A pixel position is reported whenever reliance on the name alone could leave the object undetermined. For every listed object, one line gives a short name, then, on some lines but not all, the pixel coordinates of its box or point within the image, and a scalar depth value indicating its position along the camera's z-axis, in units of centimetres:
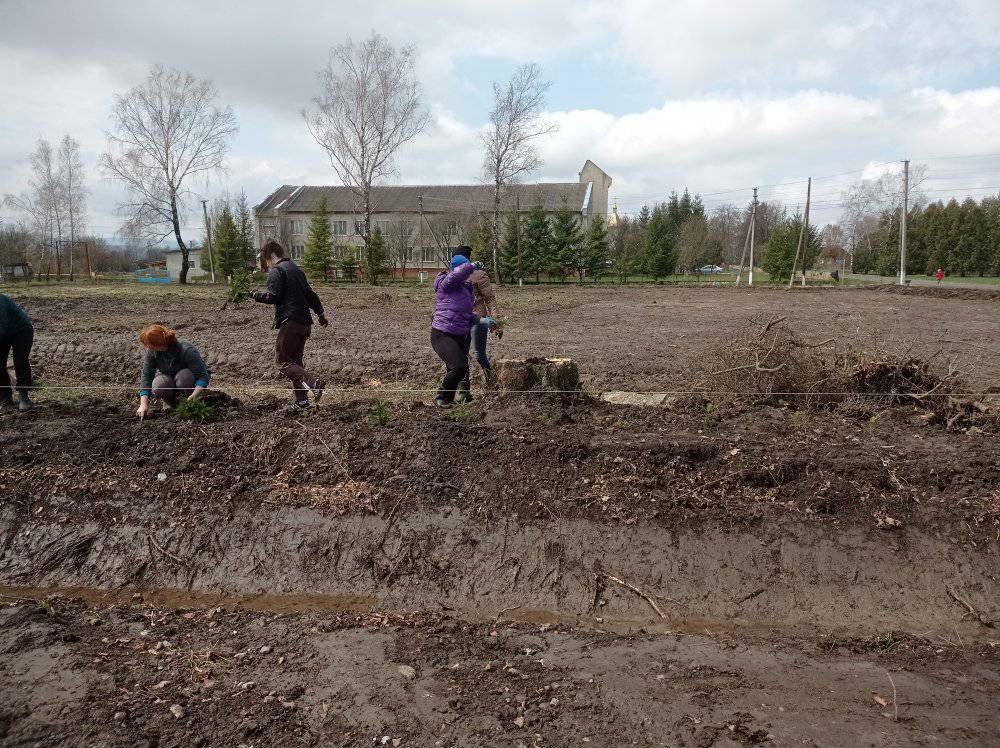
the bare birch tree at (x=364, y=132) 3716
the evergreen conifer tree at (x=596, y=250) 4031
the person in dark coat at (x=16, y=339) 724
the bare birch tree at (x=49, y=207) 5019
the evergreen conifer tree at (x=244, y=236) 4509
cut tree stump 684
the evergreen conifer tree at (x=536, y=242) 3981
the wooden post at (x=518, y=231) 3864
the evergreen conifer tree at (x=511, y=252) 3991
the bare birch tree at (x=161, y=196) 4075
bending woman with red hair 619
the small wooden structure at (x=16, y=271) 4092
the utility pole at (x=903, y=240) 3512
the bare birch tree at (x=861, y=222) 6481
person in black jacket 644
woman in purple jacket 655
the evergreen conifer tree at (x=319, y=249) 4284
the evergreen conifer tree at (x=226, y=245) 4369
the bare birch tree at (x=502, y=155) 3847
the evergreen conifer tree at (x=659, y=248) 4188
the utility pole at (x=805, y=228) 3645
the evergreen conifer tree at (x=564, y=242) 3975
